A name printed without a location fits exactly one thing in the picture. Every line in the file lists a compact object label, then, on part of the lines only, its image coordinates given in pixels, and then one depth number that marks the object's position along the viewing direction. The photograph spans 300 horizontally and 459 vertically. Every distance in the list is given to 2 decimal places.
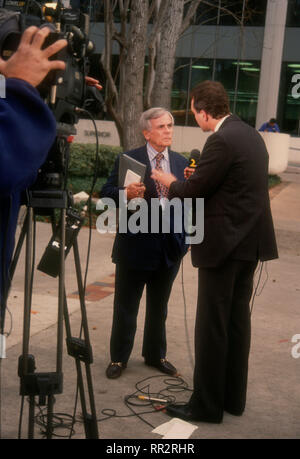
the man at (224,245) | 3.91
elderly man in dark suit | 4.69
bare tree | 11.13
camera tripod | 2.88
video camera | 2.14
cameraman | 1.75
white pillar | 24.59
